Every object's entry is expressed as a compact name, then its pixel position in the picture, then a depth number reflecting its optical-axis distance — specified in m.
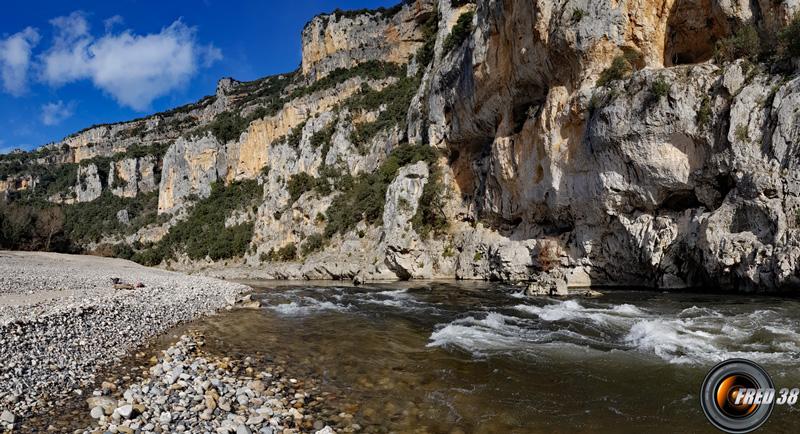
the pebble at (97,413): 5.68
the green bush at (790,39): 15.67
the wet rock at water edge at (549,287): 19.19
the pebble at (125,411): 5.66
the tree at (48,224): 45.44
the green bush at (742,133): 15.77
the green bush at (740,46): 17.30
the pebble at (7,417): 5.28
